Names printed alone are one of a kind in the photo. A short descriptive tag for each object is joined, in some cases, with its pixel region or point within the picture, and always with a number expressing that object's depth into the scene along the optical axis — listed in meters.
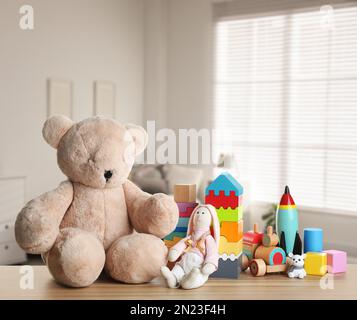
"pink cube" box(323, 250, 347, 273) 1.23
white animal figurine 1.18
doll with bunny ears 1.06
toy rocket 1.22
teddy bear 1.03
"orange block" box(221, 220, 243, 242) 1.14
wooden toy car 1.19
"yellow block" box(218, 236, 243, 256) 1.15
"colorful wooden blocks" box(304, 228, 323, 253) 1.23
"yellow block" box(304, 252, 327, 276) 1.21
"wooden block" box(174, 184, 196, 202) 1.18
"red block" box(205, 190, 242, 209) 1.14
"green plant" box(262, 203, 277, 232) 4.72
